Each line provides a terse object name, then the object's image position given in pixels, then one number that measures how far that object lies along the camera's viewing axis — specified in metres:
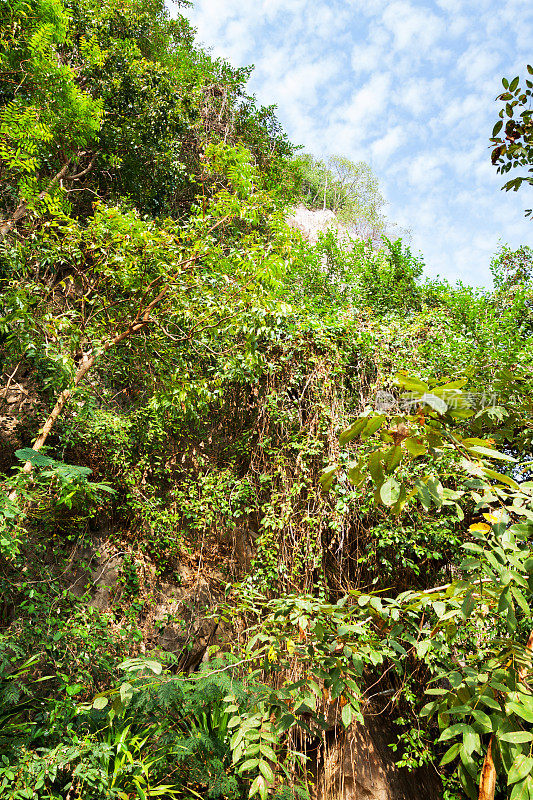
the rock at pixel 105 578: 3.45
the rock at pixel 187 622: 3.54
